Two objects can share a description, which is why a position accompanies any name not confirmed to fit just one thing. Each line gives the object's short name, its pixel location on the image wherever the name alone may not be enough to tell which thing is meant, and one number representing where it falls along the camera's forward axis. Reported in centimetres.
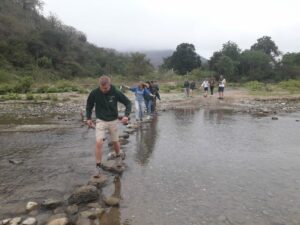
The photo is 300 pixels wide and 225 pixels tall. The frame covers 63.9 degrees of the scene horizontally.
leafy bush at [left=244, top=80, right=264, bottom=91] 2993
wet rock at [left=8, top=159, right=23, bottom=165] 619
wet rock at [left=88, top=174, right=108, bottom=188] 490
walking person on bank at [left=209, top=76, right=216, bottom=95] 2229
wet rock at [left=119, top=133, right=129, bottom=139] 839
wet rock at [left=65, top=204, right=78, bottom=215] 401
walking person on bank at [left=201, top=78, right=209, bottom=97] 2165
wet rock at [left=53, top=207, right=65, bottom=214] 407
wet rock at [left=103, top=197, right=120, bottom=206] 426
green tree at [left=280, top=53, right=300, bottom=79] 4962
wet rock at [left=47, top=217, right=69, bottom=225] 370
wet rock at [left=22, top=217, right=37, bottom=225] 375
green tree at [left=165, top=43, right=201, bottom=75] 5396
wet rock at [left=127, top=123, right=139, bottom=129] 979
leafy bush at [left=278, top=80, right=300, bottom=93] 2887
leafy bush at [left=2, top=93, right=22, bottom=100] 2099
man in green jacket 525
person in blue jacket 1062
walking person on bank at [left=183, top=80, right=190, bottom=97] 2212
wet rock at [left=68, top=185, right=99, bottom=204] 431
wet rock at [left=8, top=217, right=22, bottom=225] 376
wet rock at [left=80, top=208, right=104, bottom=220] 396
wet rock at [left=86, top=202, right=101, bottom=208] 423
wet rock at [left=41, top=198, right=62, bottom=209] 418
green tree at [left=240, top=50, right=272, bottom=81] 5026
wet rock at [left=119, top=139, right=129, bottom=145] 779
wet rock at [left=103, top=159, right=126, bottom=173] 553
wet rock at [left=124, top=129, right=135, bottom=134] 911
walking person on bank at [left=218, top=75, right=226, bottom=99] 1965
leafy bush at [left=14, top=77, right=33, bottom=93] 2483
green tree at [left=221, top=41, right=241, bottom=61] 5383
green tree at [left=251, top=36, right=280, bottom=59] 6238
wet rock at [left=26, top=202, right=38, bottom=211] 414
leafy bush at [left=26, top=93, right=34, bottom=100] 2044
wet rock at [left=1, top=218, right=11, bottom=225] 376
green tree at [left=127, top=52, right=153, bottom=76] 4259
